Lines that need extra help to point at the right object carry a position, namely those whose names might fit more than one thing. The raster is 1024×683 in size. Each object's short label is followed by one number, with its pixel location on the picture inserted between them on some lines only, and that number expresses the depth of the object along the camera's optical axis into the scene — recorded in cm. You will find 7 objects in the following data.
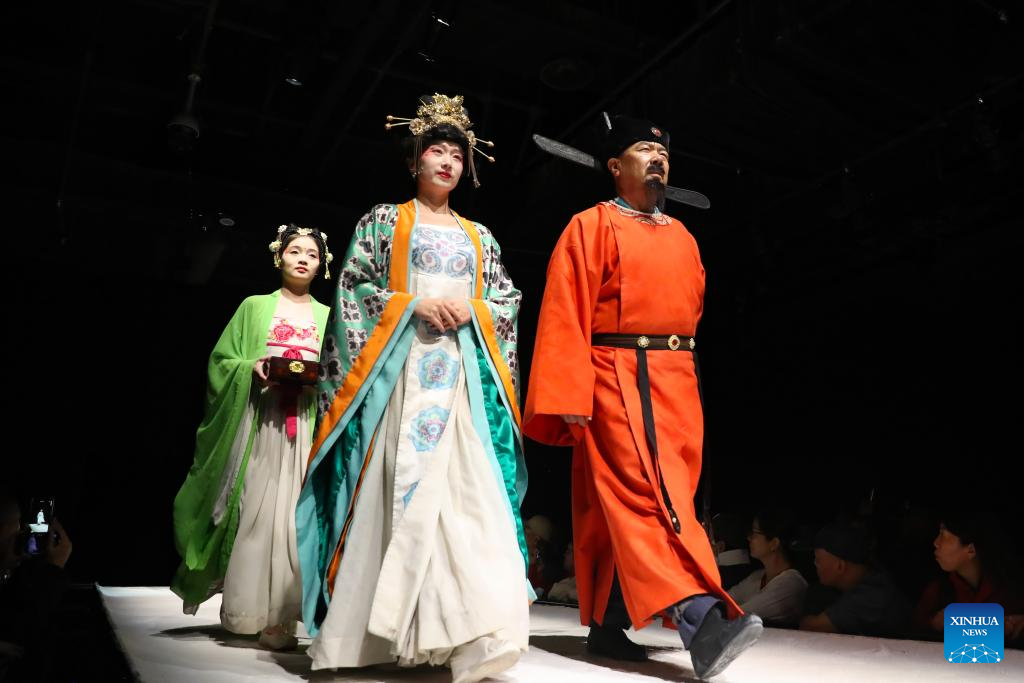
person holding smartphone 168
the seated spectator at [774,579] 440
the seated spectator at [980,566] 336
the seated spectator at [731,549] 520
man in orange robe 253
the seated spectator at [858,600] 375
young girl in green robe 320
